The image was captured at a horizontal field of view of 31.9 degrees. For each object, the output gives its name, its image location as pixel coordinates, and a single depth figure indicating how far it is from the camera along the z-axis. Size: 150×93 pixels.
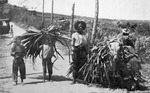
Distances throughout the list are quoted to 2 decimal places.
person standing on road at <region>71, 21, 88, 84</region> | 8.94
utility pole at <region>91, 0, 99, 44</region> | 14.68
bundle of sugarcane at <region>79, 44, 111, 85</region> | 8.57
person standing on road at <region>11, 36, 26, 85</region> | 8.87
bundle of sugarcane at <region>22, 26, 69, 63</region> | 9.44
